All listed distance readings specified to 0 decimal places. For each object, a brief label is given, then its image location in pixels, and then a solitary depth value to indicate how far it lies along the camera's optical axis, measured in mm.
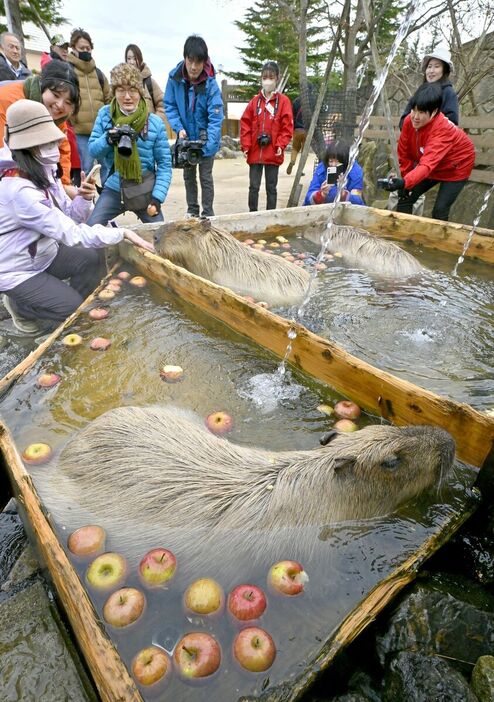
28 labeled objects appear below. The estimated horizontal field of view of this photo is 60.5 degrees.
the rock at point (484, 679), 1146
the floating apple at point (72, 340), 2781
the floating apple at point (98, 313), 3093
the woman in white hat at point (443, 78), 4844
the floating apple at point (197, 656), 1220
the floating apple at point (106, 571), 1431
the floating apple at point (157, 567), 1448
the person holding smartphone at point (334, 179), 5645
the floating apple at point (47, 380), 2408
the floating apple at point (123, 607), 1332
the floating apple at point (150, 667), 1190
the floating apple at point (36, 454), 1904
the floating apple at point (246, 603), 1355
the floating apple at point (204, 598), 1372
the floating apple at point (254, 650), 1247
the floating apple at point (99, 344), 2778
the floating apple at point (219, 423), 2139
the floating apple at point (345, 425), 2123
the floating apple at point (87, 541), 1530
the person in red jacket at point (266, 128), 5910
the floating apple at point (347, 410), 2197
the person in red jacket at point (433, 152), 4594
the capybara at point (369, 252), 4367
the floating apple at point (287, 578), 1446
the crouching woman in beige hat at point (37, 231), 2719
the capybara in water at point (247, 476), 1727
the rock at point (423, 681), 1162
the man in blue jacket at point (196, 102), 4742
